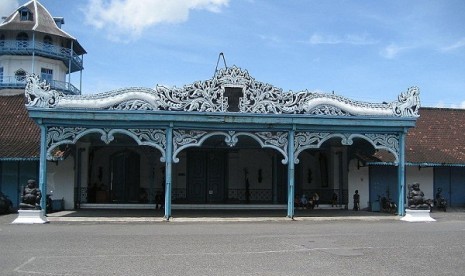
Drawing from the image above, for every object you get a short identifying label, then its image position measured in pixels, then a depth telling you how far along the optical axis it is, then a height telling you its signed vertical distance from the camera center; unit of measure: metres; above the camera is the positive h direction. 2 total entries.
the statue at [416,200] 18.71 -0.97
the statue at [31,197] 16.98 -0.94
